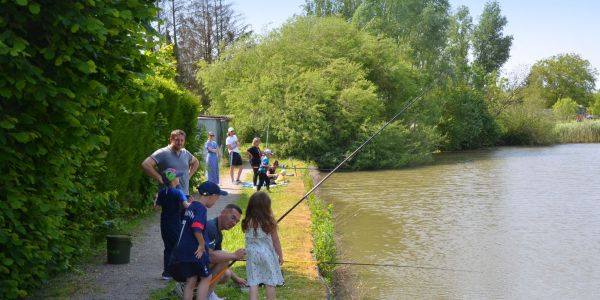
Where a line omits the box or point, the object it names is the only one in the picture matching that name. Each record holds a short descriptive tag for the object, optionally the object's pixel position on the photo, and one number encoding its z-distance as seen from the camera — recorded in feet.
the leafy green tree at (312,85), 111.96
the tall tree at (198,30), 188.44
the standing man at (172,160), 27.09
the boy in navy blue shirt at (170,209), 24.82
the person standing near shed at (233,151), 67.05
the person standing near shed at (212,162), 59.21
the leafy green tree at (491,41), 264.72
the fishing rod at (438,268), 39.29
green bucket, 29.76
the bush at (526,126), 182.39
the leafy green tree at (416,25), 161.48
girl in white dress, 22.03
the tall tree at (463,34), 195.06
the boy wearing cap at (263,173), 58.65
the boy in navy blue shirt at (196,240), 20.67
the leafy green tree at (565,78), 337.31
